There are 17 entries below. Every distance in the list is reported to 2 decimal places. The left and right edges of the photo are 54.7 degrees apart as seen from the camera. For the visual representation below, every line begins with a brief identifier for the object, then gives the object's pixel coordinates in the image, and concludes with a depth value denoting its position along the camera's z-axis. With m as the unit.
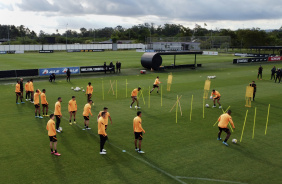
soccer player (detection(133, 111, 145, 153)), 12.52
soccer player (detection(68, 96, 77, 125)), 16.50
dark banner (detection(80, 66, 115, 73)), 40.44
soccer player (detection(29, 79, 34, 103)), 22.05
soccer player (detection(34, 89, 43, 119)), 17.61
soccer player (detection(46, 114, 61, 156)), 12.30
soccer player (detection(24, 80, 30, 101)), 22.29
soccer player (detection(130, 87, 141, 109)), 20.52
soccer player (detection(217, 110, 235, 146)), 13.83
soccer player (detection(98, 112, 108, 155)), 12.41
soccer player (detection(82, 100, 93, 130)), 15.45
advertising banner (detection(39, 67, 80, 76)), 37.41
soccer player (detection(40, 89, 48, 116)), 17.70
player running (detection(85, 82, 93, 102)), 22.03
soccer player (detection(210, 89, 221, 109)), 21.14
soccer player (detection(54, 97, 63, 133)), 15.40
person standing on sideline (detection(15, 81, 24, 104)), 21.75
